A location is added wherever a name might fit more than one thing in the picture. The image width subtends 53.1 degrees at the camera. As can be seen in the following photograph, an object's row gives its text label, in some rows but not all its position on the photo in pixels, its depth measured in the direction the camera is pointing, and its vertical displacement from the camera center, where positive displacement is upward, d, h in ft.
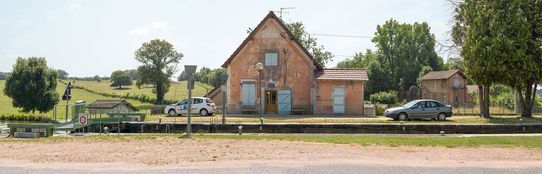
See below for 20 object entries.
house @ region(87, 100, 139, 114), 117.70 -0.10
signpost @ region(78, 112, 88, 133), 79.25 -2.12
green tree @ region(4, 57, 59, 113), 163.84 +5.03
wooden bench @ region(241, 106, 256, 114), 124.47 -1.18
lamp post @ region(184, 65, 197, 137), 64.39 +3.28
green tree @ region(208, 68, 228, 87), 342.85 +18.41
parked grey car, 102.68 -1.09
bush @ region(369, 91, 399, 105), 195.93 +2.61
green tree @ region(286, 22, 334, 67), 201.26 +23.36
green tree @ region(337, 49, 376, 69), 280.59 +24.64
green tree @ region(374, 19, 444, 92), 268.62 +28.58
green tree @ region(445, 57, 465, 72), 303.56 +22.47
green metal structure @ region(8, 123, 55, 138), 72.24 -3.45
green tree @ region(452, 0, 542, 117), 101.96 +12.08
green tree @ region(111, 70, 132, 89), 323.00 +15.55
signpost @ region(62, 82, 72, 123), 105.71 +2.54
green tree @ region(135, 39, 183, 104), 256.52 +19.42
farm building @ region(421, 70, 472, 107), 218.59 +7.43
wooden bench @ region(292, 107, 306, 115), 123.24 -1.36
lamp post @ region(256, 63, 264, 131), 106.44 +7.25
